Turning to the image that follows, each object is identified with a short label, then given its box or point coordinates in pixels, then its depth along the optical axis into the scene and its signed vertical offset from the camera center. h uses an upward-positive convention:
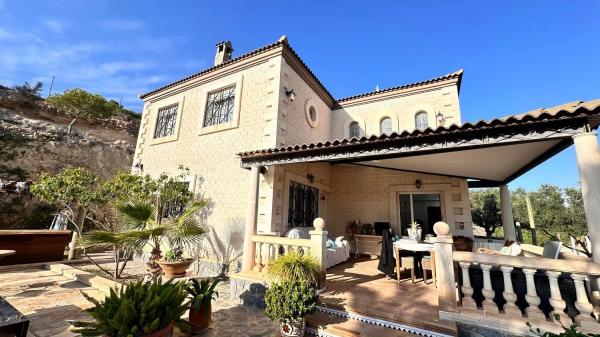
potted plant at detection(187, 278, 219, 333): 3.90 -1.60
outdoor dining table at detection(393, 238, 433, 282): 5.15 -0.63
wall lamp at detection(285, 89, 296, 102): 8.10 +4.09
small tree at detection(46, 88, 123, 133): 25.12 +11.10
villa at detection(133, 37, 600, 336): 3.36 +1.36
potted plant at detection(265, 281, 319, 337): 3.64 -1.42
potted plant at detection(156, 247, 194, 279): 6.07 -1.41
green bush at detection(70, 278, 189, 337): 2.47 -1.16
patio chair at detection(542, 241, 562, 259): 3.86 -0.45
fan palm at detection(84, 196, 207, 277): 5.26 -0.55
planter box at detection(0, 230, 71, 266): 7.91 -1.40
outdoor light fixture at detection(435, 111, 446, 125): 9.22 +3.92
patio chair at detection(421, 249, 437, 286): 5.23 -1.03
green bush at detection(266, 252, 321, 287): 4.35 -1.04
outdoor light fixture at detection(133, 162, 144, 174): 10.82 +1.80
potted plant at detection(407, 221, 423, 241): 5.85 -0.38
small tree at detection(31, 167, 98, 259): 7.62 +0.54
